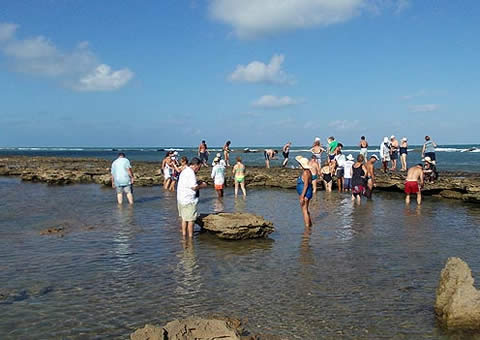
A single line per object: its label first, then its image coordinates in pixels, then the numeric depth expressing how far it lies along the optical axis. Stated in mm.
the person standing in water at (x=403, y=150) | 25381
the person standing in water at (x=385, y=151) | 25192
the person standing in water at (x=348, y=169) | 19375
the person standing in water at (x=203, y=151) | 30284
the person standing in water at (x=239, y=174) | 19375
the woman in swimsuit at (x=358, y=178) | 16734
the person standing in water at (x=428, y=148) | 21706
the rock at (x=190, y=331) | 4348
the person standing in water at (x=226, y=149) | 31148
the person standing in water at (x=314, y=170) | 18470
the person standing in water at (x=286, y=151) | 31783
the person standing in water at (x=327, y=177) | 21094
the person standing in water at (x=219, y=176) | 18688
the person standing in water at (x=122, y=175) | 15516
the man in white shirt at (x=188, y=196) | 10242
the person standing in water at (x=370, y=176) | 17953
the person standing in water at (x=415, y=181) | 16266
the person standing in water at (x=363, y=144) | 24575
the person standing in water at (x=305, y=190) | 11516
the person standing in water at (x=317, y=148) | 23016
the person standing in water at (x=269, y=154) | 32188
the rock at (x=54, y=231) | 11062
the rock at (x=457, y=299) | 5402
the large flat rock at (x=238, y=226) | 10242
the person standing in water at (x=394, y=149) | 25359
